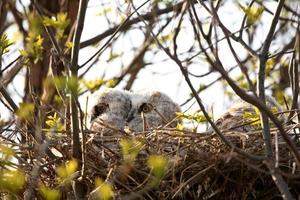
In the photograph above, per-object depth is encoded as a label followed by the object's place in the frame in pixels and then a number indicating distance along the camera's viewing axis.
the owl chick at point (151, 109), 9.70
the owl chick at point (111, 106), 9.74
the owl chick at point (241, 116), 8.45
